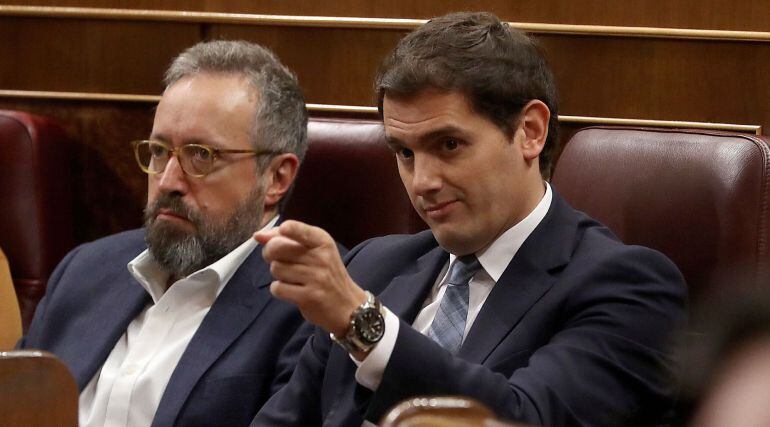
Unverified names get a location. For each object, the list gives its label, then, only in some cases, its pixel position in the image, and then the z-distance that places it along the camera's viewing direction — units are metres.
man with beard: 6.89
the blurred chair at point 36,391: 6.33
